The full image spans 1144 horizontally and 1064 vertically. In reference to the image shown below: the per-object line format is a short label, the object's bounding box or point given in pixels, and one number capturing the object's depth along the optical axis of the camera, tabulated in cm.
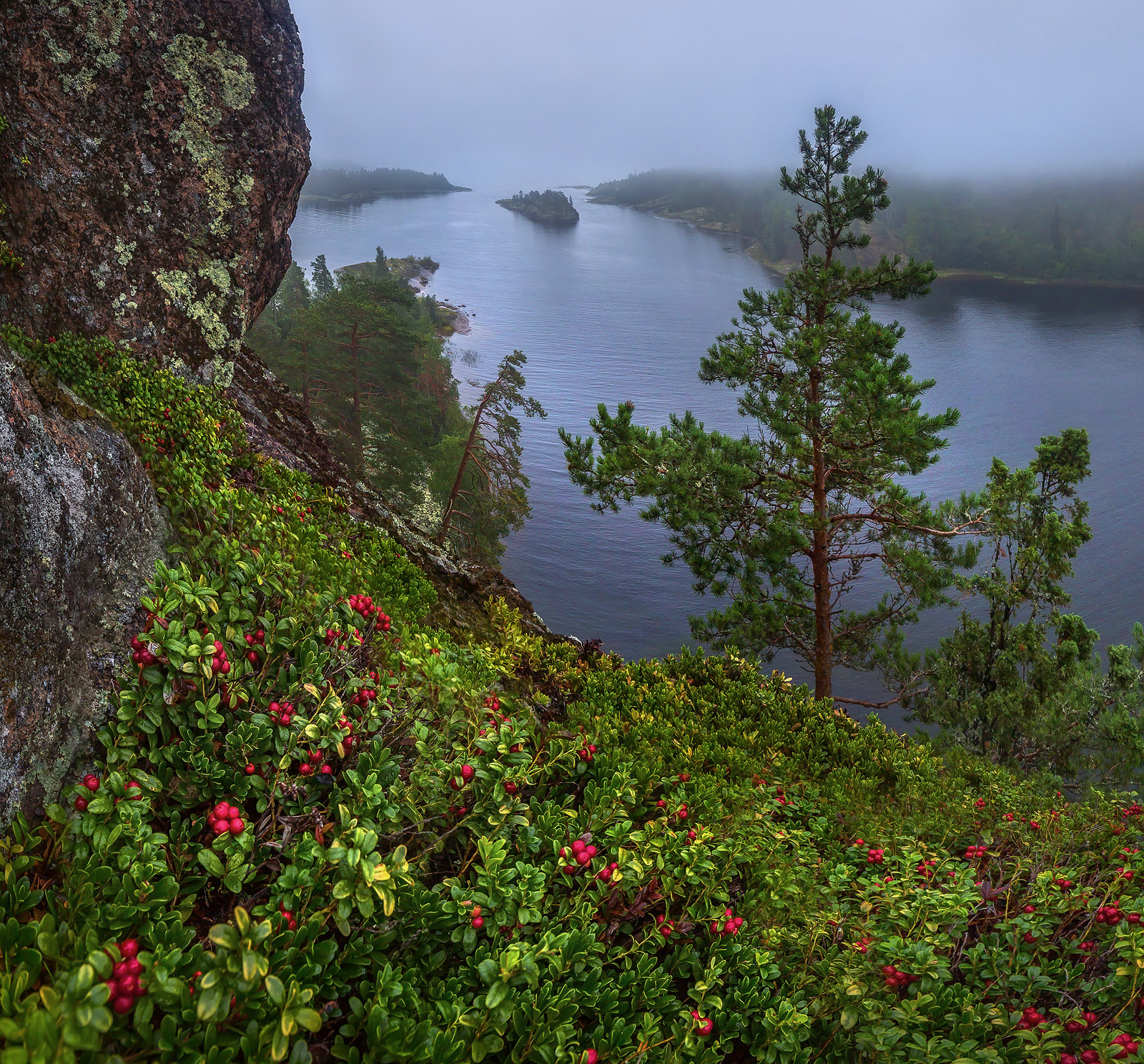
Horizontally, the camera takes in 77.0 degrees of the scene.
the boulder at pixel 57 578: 326
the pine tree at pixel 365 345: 2505
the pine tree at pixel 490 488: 2300
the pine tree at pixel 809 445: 1326
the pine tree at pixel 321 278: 4175
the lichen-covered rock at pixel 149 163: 747
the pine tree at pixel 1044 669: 1537
